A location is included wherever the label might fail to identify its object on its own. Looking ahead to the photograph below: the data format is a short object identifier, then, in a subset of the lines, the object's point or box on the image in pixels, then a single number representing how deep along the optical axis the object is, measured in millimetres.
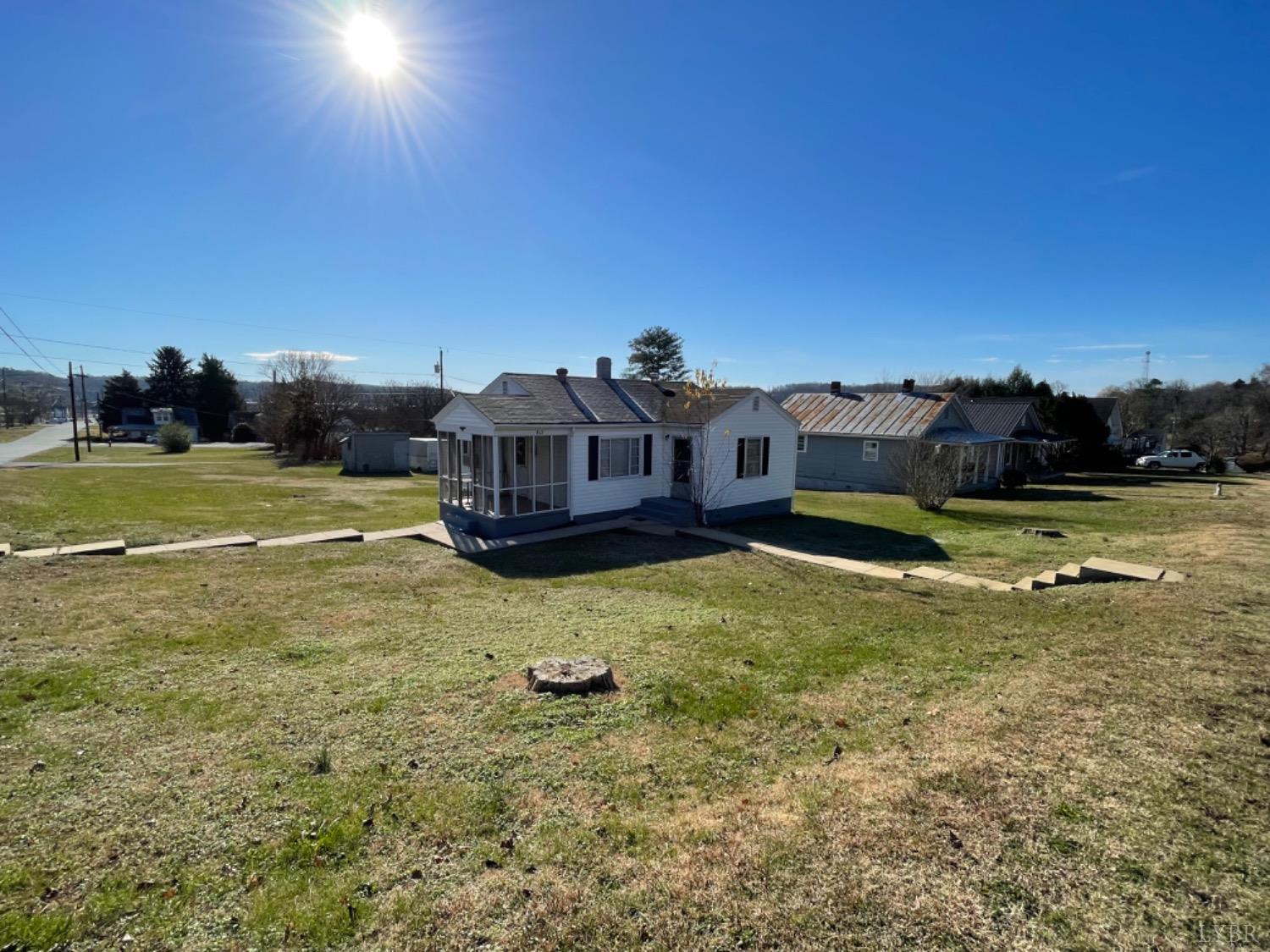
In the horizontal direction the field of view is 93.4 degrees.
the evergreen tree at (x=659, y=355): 61000
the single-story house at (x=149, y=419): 68188
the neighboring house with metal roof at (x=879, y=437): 28234
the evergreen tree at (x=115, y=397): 72562
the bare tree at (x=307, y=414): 42125
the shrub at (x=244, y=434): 62656
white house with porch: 17078
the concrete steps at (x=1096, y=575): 10625
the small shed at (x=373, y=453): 34562
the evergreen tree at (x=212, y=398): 71000
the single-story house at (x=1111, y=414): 49062
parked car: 42844
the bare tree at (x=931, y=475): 22125
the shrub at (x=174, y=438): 49281
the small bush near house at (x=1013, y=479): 28108
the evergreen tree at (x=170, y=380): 70062
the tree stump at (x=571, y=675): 6535
